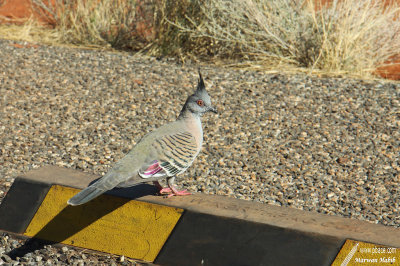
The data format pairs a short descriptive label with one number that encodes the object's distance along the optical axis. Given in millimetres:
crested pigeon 3219
